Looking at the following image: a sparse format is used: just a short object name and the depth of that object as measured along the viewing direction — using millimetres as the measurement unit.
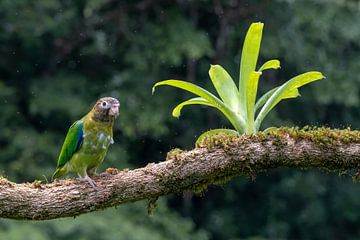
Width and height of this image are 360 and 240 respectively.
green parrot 7922
